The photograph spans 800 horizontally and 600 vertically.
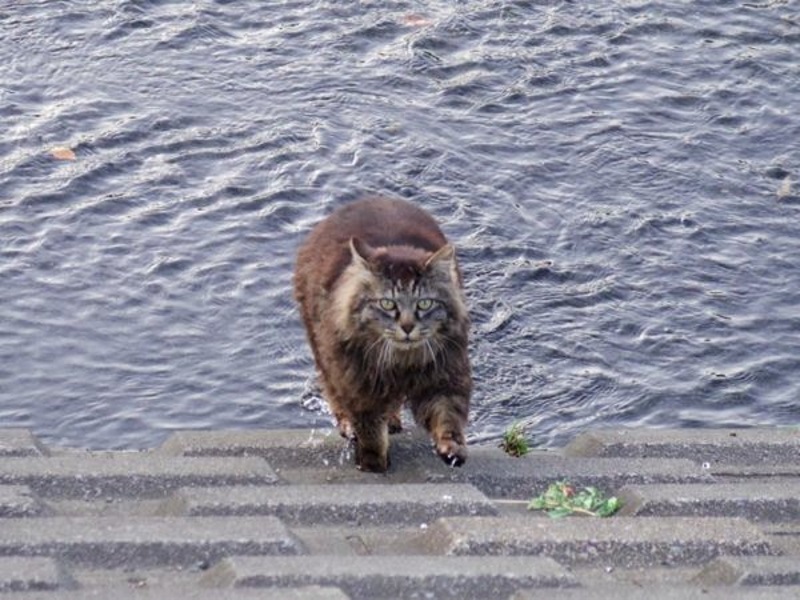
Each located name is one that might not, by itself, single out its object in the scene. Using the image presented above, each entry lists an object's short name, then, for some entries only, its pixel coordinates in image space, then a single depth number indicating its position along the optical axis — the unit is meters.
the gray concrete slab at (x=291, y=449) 11.43
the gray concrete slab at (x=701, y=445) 11.51
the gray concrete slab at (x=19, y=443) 10.94
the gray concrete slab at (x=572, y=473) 10.78
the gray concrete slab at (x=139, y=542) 8.60
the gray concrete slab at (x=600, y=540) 8.96
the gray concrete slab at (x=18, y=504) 9.20
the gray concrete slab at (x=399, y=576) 8.05
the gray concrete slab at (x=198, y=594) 7.65
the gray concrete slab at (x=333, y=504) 9.52
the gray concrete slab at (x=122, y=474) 10.12
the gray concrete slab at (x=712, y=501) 9.98
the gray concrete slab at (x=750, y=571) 8.48
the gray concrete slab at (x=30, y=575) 7.73
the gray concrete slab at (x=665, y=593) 7.98
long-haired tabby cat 12.44
